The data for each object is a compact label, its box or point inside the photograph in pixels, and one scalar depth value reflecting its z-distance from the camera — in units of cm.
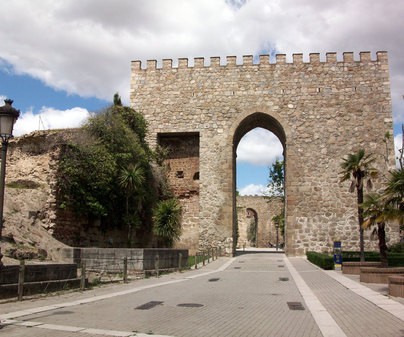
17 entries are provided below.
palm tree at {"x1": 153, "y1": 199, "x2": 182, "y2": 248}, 2359
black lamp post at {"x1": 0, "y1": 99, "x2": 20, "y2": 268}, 761
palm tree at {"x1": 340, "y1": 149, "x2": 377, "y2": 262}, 2076
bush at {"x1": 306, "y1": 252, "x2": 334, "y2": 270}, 1854
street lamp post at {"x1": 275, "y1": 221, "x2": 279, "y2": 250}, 4789
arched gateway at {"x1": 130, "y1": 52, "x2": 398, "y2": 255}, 2686
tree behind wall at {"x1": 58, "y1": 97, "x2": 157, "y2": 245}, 1894
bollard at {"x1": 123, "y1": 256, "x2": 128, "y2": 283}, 1309
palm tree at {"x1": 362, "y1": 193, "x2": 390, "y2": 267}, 1223
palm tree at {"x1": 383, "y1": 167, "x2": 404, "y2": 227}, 1168
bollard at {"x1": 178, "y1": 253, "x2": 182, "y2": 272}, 1744
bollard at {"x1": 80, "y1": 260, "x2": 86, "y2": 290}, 1093
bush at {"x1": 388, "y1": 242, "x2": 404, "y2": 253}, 2492
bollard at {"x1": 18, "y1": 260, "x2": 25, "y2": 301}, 875
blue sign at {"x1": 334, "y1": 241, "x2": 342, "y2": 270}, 2124
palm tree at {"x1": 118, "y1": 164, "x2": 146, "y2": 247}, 2122
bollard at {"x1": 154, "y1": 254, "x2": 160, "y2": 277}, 1512
